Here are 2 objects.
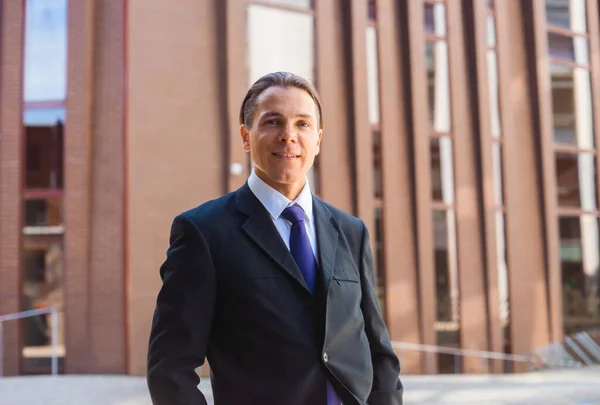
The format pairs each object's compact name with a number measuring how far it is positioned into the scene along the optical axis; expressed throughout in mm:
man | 1451
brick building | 7176
